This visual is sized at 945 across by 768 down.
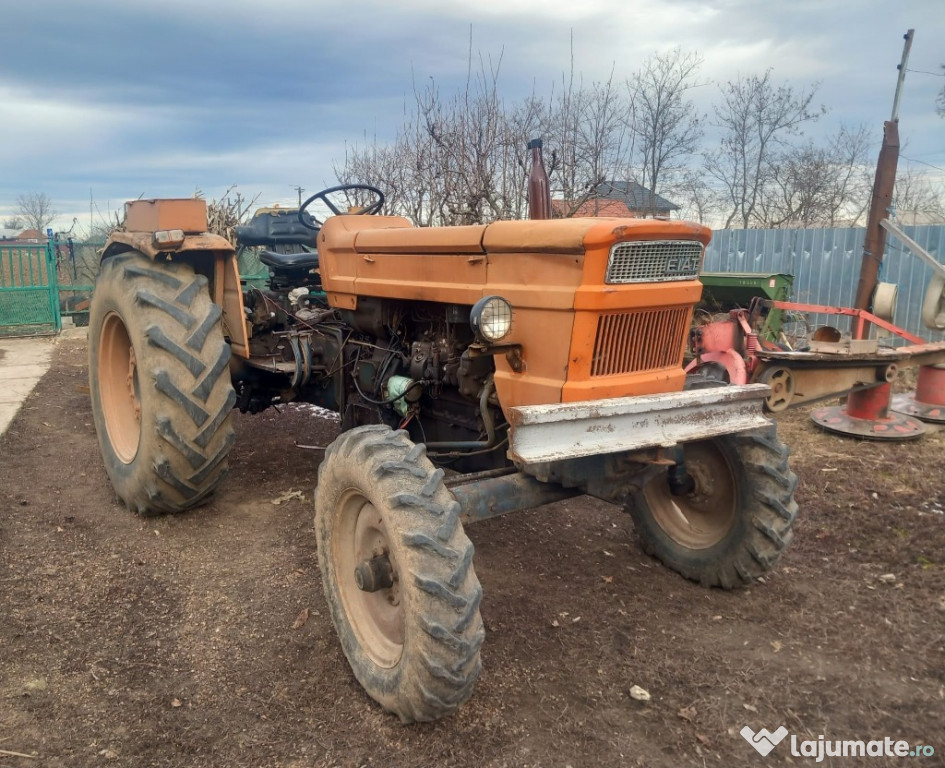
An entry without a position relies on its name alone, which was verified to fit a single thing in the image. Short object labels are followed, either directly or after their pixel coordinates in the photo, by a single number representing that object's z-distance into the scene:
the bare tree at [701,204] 17.47
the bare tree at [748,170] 17.00
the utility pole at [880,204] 7.70
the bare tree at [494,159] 9.01
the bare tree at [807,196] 17.67
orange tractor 2.54
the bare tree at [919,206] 17.78
